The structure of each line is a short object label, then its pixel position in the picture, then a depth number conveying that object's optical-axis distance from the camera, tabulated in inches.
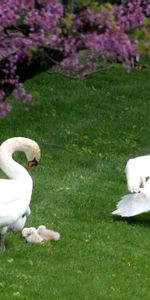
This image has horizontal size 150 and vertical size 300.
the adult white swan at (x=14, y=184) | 725.3
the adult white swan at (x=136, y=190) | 895.7
